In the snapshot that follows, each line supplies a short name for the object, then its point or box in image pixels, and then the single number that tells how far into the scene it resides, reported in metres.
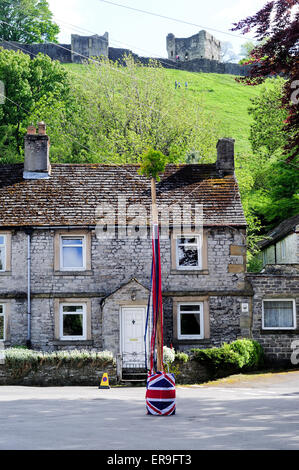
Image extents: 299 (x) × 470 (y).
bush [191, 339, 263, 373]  25.02
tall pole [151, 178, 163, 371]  14.63
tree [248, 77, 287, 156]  62.06
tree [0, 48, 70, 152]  50.97
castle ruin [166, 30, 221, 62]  125.71
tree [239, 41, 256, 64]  125.95
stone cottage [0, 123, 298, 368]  28.08
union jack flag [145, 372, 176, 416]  13.62
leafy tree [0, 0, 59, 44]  80.62
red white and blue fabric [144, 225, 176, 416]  13.60
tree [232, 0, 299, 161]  17.45
